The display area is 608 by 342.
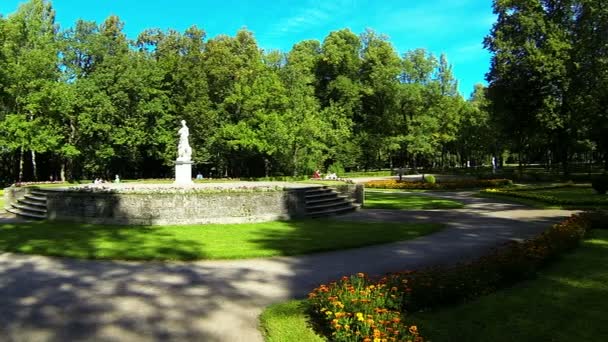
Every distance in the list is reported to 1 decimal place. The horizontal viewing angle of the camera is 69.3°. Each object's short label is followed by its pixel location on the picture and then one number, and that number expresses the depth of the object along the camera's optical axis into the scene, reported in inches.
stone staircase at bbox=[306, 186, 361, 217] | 785.6
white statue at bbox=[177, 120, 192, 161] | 1080.8
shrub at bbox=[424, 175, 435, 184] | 1494.8
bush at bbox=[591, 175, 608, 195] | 999.6
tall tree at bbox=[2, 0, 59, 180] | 1594.5
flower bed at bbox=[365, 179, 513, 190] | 1408.7
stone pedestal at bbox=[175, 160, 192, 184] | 1063.9
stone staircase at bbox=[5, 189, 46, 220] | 770.8
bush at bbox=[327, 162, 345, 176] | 2269.9
